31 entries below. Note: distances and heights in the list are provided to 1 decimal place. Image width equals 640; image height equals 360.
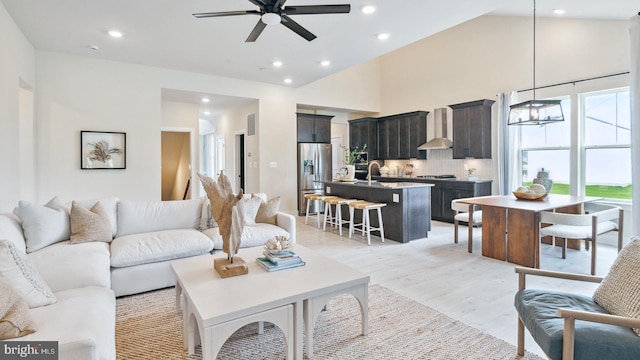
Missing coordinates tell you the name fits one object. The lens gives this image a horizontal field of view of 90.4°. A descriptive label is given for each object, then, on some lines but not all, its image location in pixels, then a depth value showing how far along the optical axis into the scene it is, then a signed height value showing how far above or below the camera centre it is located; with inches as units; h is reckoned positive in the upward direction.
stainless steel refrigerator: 293.7 +2.8
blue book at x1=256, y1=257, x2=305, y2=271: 86.4 -25.8
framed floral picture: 201.9 +14.7
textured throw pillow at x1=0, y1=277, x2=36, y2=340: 51.6 -23.9
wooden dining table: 142.5 -25.5
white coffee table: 63.8 -27.9
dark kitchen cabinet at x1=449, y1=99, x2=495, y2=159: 239.9 +32.9
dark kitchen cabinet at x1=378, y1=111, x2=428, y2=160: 291.1 +35.3
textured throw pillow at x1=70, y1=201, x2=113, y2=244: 114.8 -19.5
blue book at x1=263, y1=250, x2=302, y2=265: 88.5 -24.2
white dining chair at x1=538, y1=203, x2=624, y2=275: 130.8 -22.0
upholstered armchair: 54.0 -28.5
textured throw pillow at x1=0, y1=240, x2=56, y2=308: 62.6 -21.2
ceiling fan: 101.0 +52.9
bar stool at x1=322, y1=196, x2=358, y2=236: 211.1 -30.6
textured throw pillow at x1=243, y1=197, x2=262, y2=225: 142.4 -16.5
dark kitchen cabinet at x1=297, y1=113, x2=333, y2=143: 297.3 +42.5
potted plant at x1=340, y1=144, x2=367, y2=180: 243.0 +15.4
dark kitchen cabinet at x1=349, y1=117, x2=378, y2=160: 335.6 +40.0
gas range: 268.2 -4.6
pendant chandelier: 146.4 +28.3
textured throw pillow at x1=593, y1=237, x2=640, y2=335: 60.0 -23.2
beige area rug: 77.9 -44.3
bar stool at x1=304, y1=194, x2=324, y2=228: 239.0 -19.3
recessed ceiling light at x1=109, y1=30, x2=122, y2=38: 161.5 +71.9
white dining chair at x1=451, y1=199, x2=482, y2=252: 167.3 -25.2
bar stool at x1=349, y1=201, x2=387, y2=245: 187.9 -25.5
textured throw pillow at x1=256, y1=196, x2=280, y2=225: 153.0 -19.7
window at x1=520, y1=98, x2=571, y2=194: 209.0 +14.1
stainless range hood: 262.3 +32.4
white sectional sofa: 57.8 -26.8
